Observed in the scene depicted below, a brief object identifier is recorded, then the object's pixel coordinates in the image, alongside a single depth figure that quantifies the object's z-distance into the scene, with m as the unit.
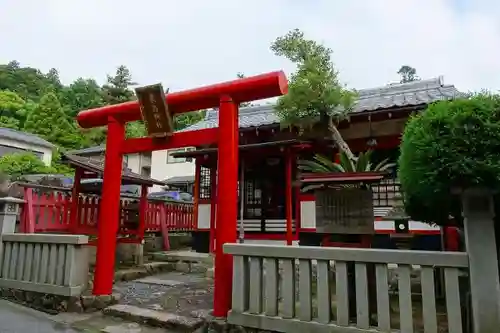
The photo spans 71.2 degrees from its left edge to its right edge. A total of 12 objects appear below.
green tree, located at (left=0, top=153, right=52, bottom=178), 18.78
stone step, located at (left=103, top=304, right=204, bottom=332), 4.25
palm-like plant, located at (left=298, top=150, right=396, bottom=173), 4.59
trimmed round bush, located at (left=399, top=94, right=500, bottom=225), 2.68
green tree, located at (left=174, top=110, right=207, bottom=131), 30.74
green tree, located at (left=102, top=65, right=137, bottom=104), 32.06
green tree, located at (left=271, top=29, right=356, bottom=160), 7.79
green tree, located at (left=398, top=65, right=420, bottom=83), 59.92
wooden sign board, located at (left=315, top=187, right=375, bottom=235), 4.10
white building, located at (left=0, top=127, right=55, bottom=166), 24.34
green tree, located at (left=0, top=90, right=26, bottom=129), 30.89
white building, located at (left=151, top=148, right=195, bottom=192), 26.06
